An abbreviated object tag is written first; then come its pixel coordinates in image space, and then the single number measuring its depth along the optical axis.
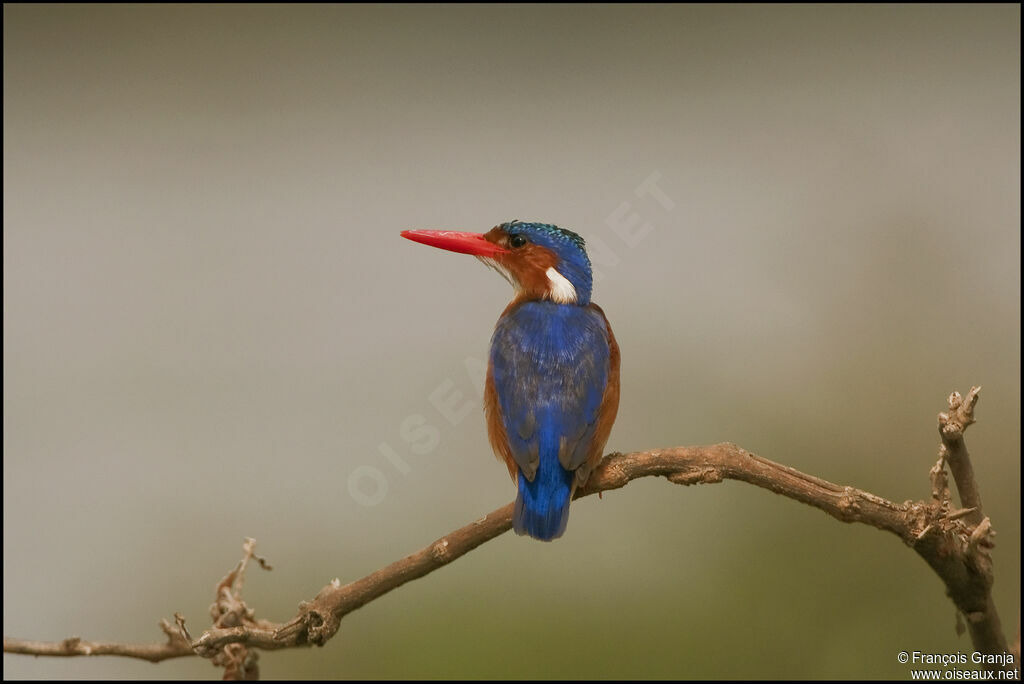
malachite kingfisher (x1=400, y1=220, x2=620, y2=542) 4.51
